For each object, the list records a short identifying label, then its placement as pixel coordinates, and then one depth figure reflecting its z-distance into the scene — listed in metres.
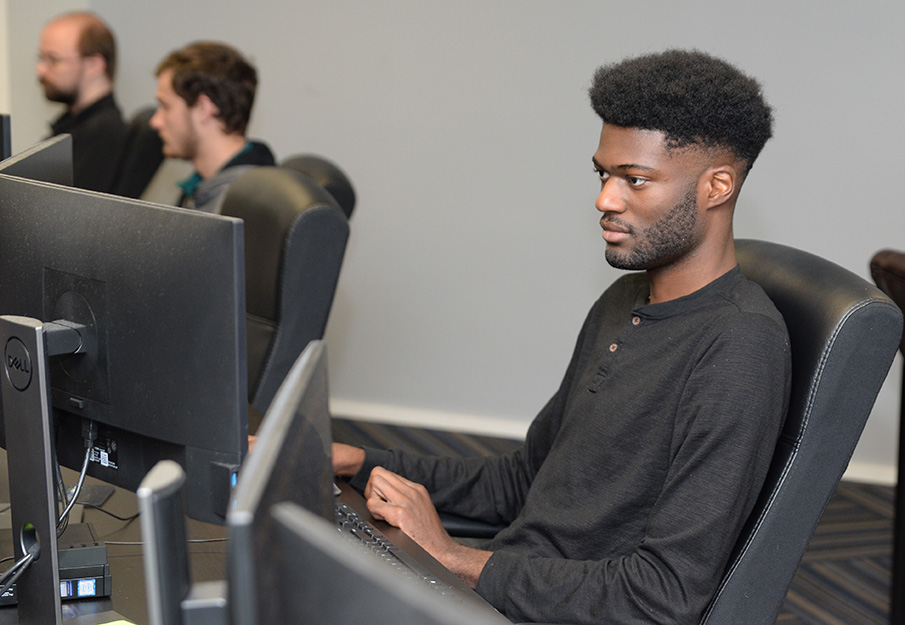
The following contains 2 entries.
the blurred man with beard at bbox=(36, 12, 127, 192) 3.40
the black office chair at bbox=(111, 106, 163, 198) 3.39
